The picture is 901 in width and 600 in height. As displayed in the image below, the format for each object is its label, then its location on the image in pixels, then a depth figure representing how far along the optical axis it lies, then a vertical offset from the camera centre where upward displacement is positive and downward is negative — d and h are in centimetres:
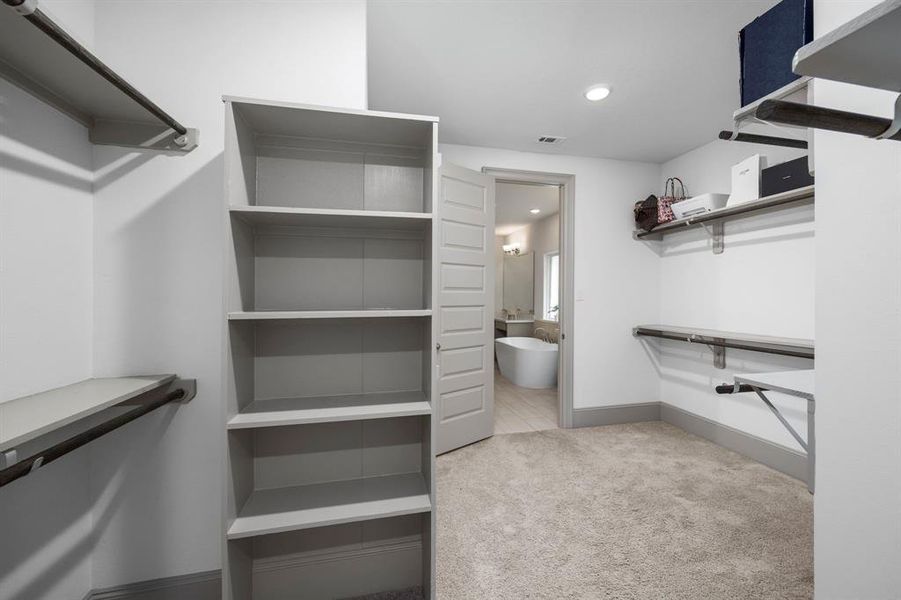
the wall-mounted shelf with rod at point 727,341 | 221 -33
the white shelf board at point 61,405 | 79 -30
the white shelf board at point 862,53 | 45 +35
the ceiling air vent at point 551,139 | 304 +136
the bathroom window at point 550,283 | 666 +24
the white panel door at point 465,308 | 277 -10
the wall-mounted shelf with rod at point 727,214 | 223 +61
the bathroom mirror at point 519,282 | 718 +28
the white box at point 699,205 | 278 +73
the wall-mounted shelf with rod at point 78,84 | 83 +64
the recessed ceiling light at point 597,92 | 231 +134
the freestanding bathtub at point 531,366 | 492 -99
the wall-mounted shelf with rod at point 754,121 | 87 +44
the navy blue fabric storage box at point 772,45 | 114 +85
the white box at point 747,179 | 248 +82
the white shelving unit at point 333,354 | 130 -24
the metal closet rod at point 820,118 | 53 +28
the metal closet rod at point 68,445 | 72 -36
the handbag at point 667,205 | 323 +82
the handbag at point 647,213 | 331 +77
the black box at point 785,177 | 221 +76
